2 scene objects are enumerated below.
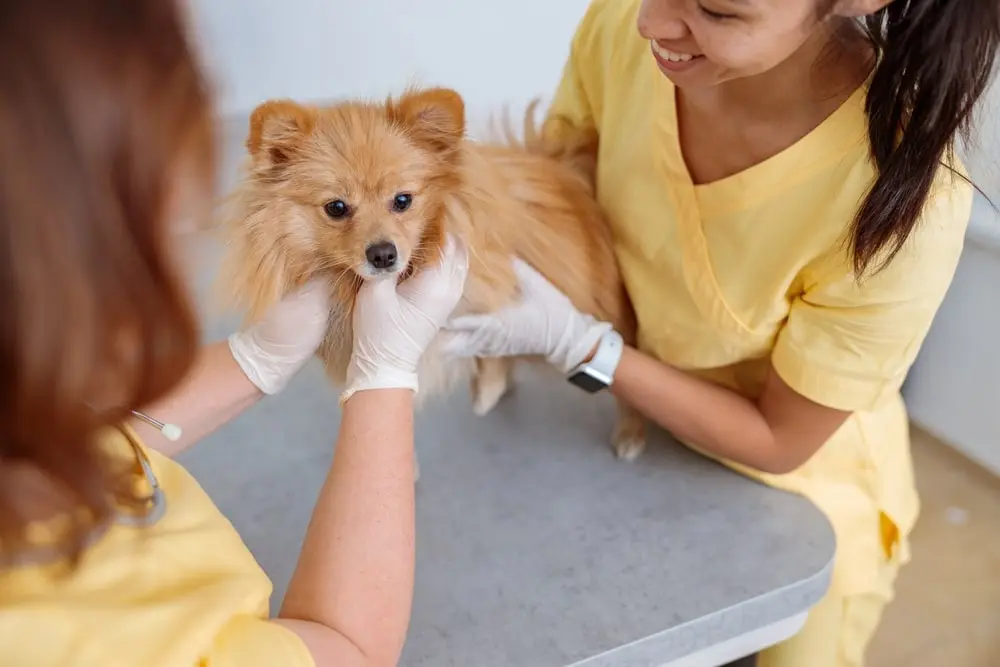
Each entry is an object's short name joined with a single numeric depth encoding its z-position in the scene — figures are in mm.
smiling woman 791
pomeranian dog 896
